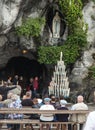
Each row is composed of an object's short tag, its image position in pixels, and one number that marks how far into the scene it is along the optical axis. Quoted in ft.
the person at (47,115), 36.27
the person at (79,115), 36.52
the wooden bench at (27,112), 34.39
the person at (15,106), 37.42
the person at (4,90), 63.02
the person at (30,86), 82.42
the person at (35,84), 80.20
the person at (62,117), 37.17
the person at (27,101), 40.81
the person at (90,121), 12.84
